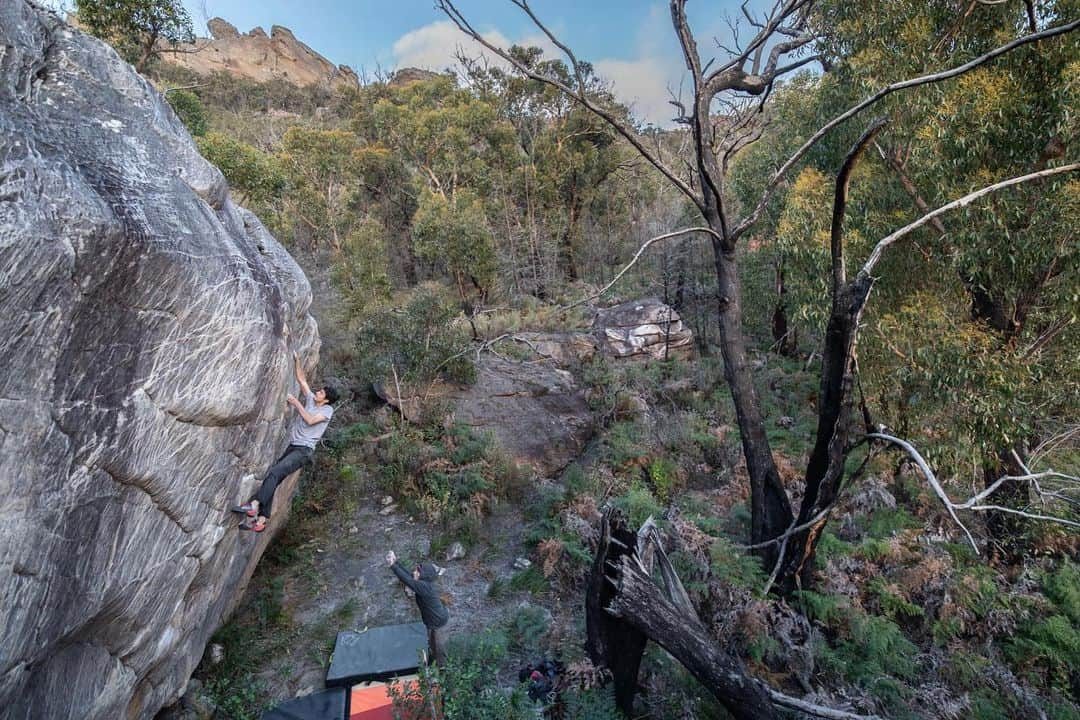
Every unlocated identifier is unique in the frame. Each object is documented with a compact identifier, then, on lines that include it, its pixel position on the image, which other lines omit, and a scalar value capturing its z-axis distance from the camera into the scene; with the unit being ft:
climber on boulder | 15.71
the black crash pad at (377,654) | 17.47
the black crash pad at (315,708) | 16.14
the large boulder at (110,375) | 8.80
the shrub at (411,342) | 34.32
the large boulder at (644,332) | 47.62
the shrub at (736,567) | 17.99
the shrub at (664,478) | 29.22
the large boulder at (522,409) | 33.60
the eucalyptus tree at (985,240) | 17.75
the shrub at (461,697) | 13.87
